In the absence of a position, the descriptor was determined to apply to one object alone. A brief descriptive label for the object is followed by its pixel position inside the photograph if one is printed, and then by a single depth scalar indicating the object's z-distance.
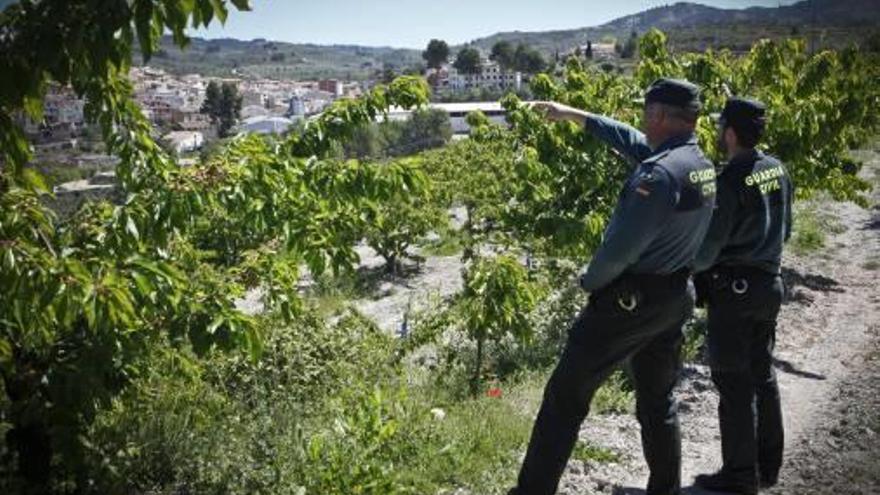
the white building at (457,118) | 103.00
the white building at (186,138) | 99.32
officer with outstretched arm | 3.46
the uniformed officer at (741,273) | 4.23
